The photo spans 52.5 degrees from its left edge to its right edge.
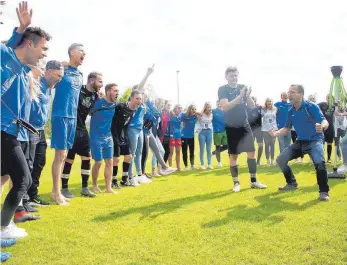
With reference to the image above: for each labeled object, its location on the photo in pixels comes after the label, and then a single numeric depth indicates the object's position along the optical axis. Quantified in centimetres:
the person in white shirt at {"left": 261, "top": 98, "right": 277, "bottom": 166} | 1268
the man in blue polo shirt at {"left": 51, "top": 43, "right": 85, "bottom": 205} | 613
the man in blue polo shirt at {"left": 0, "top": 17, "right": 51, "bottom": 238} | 386
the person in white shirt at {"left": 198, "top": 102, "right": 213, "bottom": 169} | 1277
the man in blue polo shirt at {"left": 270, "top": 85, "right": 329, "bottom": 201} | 645
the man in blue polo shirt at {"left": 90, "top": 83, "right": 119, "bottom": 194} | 746
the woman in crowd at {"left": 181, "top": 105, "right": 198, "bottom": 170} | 1295
